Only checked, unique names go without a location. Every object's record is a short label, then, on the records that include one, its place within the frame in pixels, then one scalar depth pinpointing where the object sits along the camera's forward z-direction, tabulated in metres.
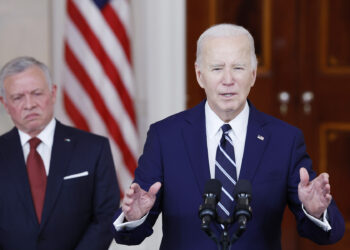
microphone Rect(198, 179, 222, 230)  6.71
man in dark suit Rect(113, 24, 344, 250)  7.08
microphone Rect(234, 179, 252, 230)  6.71
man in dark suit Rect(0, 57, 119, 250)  7.53
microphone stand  6.69
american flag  8.47
